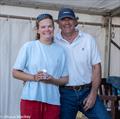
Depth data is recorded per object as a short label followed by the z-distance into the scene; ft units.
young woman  8.91
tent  16.43
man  10.01
